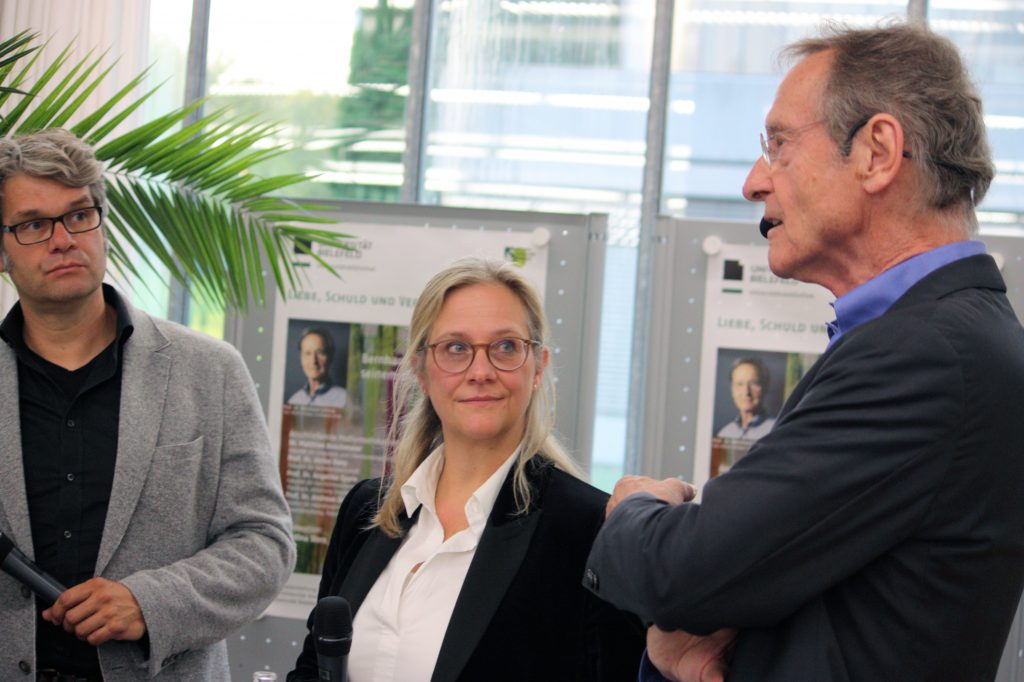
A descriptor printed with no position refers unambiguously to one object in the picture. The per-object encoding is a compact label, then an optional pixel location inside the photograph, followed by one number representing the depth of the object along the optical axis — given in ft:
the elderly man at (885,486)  4.36
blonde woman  6.95
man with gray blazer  7.78
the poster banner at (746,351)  13.56
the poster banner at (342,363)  13.79
